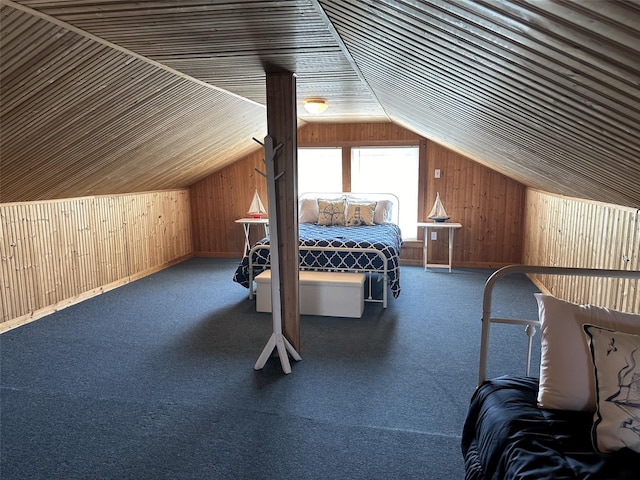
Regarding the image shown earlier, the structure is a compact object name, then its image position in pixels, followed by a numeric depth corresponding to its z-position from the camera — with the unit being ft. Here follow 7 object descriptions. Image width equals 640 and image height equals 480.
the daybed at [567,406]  4.50
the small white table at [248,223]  20.54
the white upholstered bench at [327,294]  13.70
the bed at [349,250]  14.51
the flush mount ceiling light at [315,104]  14.43
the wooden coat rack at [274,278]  9.95
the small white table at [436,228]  19.20
